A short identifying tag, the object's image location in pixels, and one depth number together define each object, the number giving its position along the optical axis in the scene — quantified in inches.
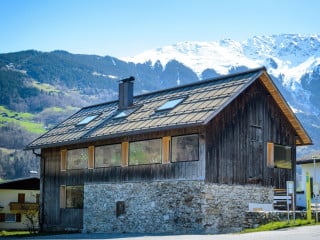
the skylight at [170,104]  1031.9
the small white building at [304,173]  1420.7
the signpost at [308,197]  894.1
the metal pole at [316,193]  897.3
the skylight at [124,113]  1126.6
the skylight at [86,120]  1225.5
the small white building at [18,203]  1652.1
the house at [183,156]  940.0
